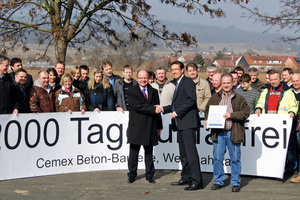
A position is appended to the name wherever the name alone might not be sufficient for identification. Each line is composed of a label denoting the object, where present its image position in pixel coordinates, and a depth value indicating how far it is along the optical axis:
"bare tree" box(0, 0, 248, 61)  12.23
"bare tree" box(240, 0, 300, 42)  11.77
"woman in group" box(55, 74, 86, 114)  8.30
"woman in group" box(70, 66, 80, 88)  9.20
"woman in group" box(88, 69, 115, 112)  8.77
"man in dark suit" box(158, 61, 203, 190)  7.09
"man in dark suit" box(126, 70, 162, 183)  7.39
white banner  7.79
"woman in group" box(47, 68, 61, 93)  8.58
